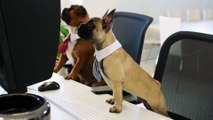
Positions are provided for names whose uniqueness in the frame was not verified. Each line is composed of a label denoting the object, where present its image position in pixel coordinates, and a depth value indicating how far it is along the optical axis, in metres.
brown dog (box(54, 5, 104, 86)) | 1.46
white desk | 1.04
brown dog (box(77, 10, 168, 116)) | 1.08
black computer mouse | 1.27
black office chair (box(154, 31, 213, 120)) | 1.28
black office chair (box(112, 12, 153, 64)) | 1.69
